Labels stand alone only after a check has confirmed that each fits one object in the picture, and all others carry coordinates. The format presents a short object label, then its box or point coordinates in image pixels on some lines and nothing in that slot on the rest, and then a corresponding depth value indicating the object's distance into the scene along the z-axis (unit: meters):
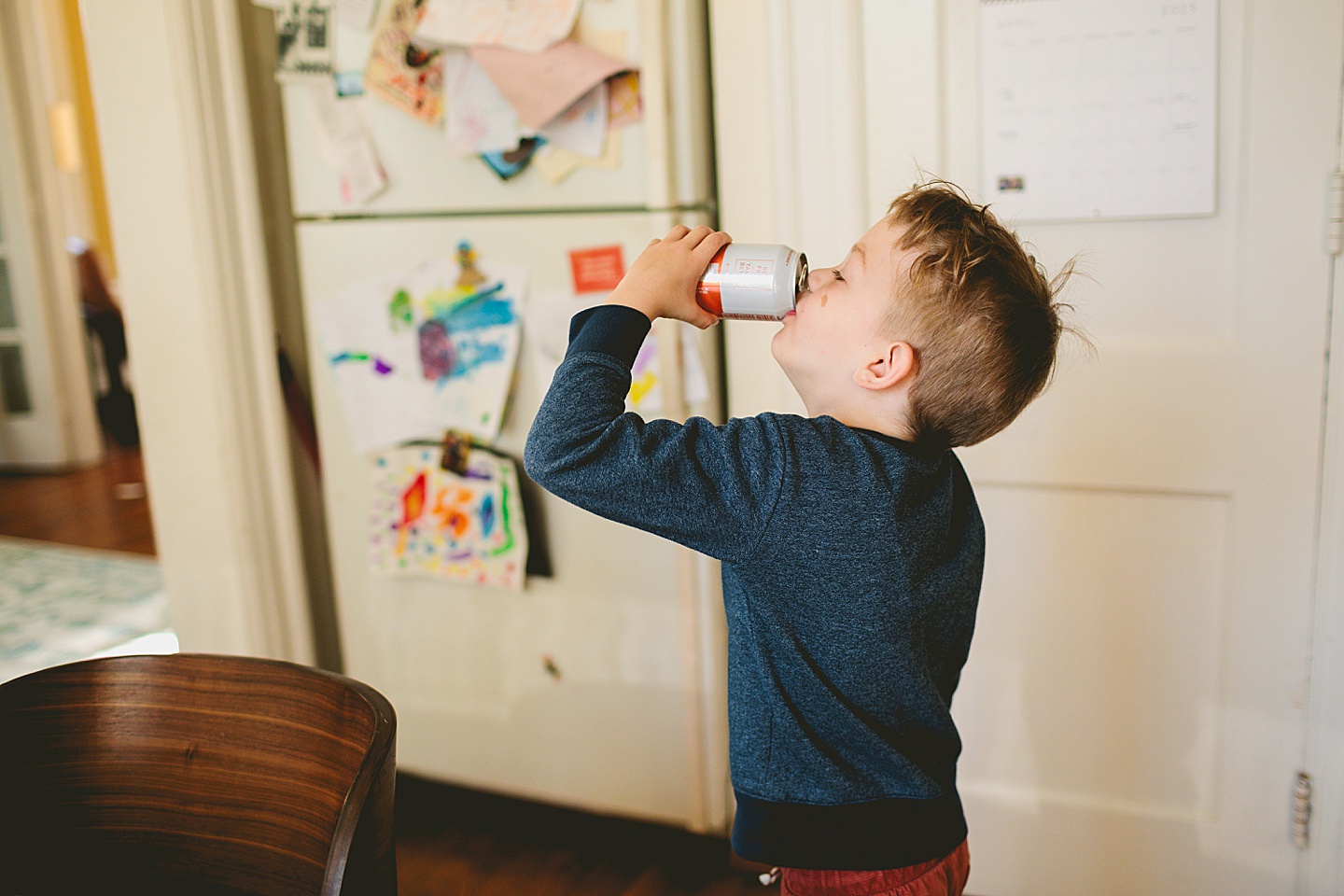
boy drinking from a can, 0.84
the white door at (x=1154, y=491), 1.42
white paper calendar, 1.42
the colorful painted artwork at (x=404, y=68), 1.76
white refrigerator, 1.68
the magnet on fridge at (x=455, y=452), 1.89
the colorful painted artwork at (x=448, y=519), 1.88
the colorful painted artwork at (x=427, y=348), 1.81
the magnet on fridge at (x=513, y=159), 1.73
